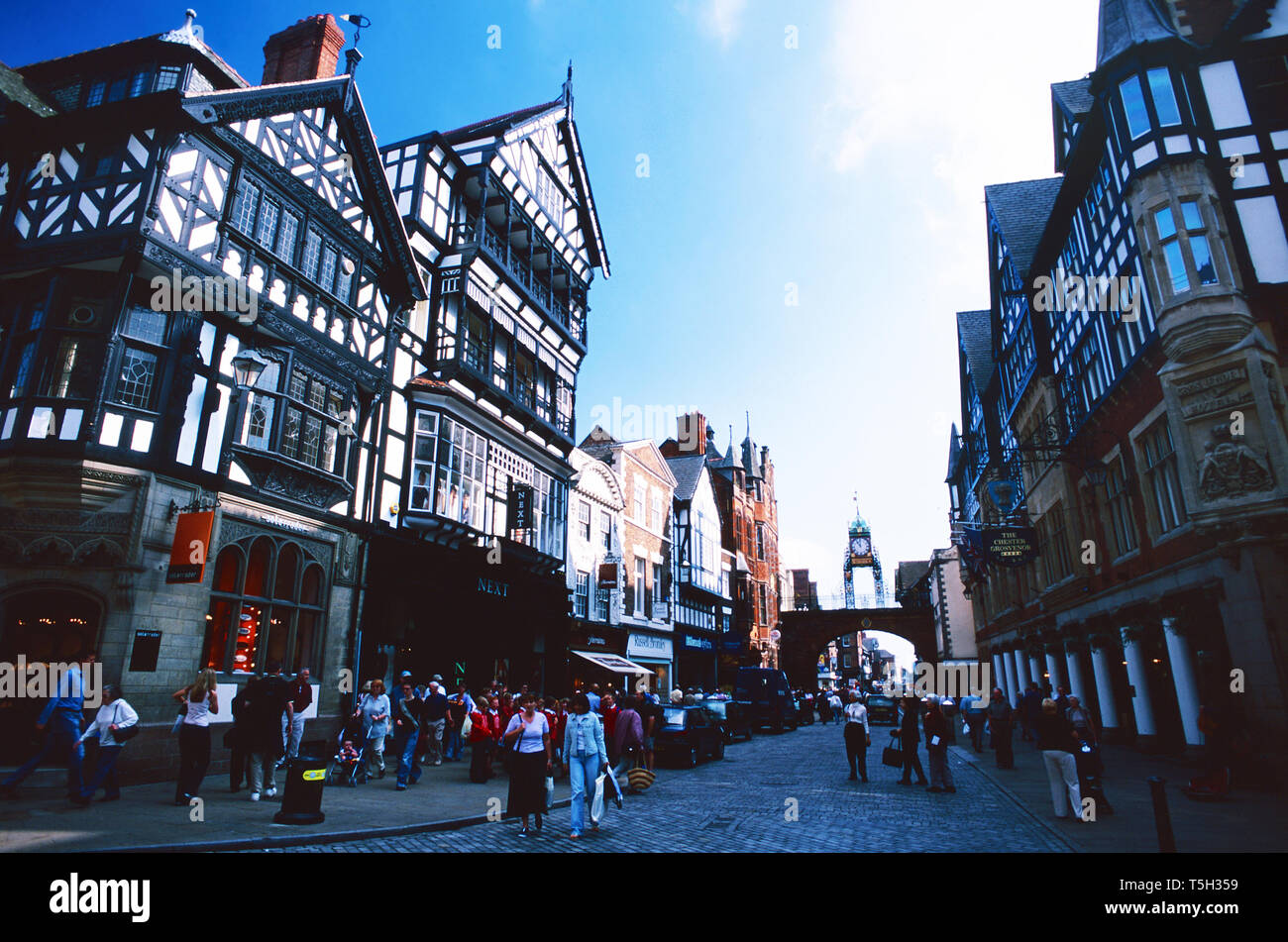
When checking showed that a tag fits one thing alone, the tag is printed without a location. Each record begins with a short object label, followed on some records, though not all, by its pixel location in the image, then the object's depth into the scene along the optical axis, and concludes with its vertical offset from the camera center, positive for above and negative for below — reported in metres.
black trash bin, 8.20 -1.25
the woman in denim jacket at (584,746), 8.96 -0.84
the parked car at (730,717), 21.41 -1.36
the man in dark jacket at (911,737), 14.21 -1.20
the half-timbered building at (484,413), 17.48 +7.41
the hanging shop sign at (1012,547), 21.72 +3.93
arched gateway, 52.97 +3.58
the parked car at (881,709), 36.00 -1.63
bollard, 6.16 -1.24
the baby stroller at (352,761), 11.79 -1.33
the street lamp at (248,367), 12.50 +5.51
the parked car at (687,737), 17.28 -1.43
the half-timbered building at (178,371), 10.60 +5.44
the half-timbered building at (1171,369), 12.40 +6.42
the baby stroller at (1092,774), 9.96 -1.40
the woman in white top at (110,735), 9.13 -0.67
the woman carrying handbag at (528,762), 8.70 -1.01
